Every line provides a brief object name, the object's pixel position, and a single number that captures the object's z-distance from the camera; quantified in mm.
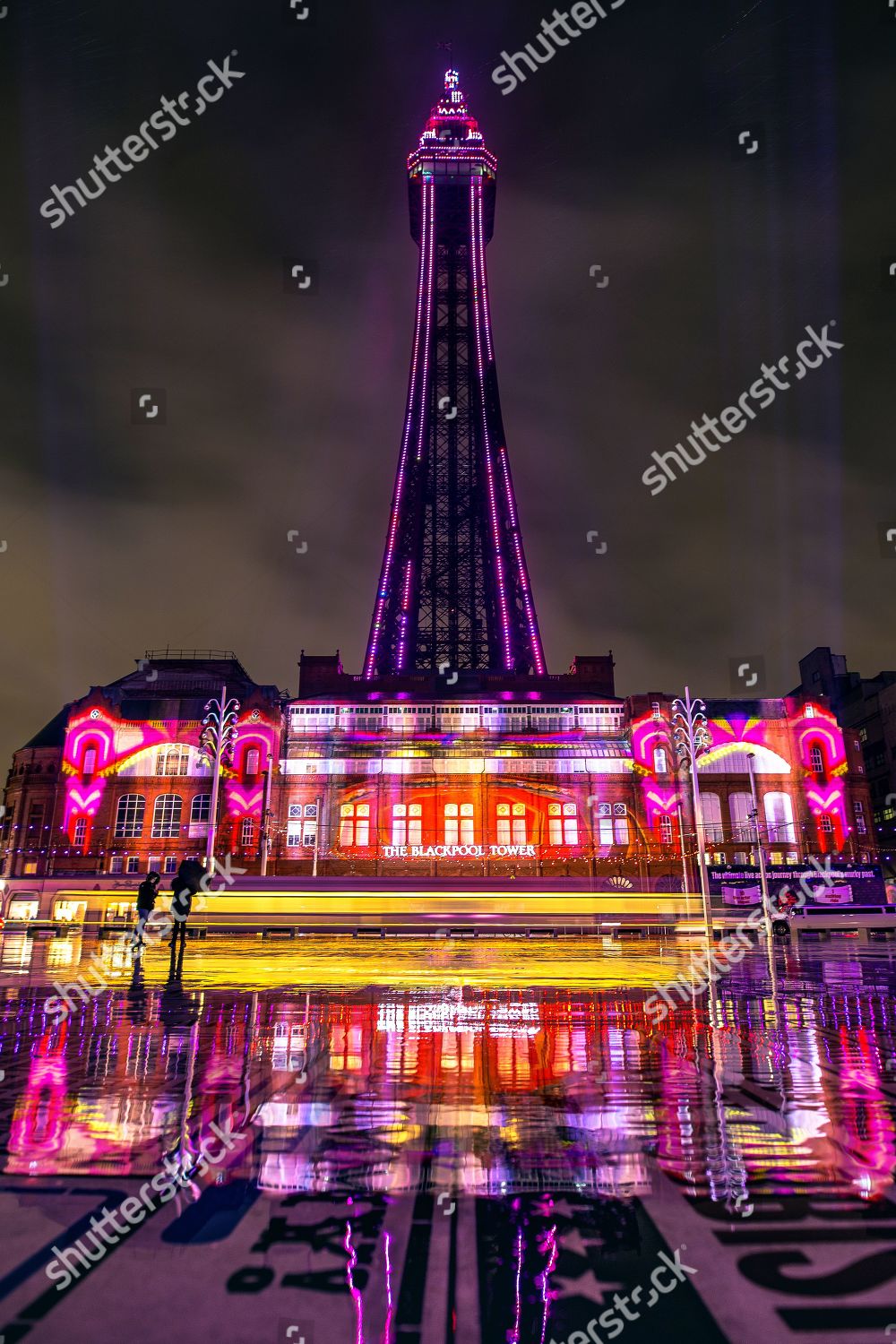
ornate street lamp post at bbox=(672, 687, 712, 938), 50944
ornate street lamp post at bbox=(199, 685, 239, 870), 51812
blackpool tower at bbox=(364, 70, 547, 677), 84688
